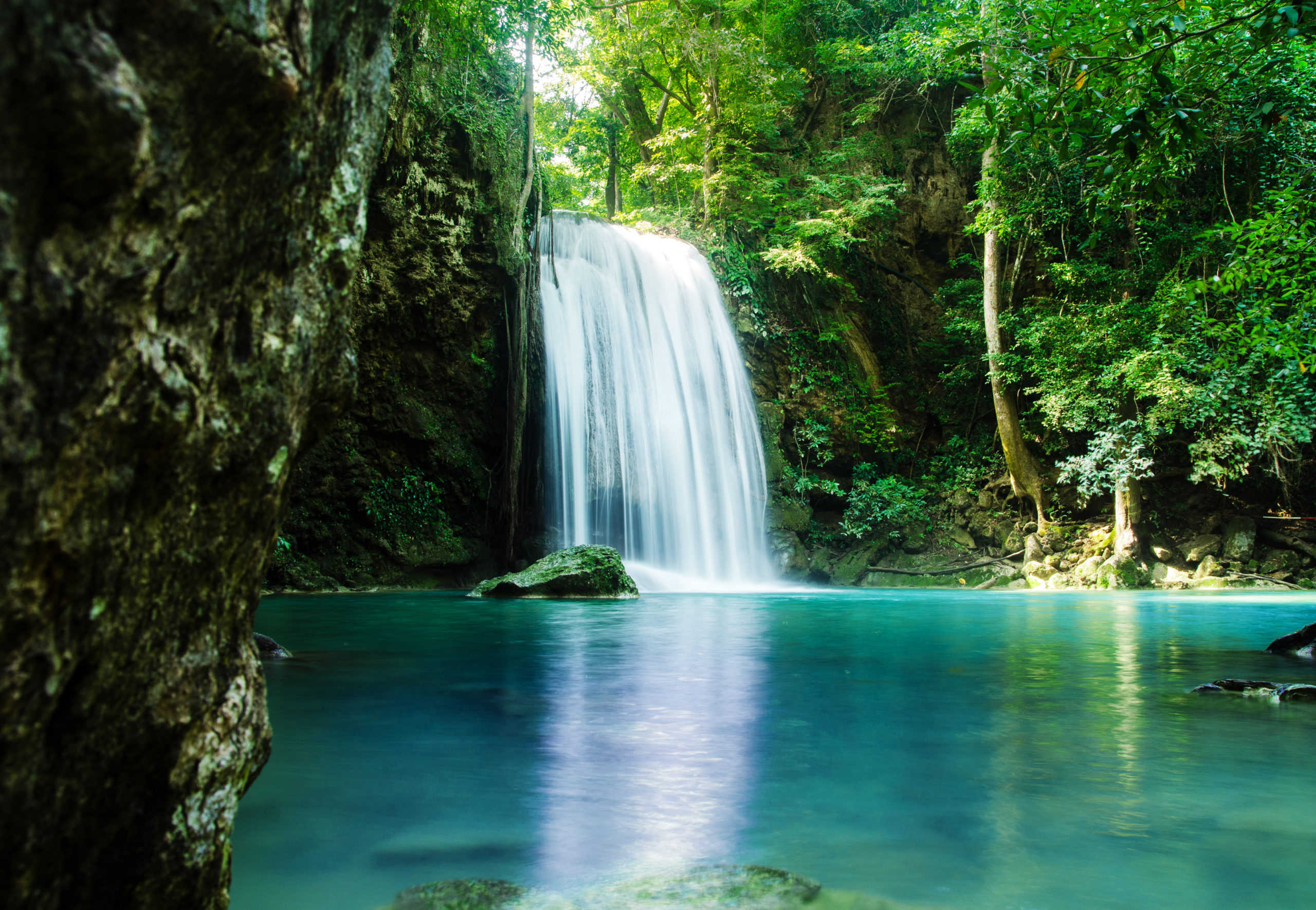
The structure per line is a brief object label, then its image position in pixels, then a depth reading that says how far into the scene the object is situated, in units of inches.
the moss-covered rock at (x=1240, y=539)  606.9
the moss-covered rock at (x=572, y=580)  429.3
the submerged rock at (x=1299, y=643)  233.9
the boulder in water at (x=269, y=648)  219.6
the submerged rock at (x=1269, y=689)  158.7
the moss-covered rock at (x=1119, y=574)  581.3
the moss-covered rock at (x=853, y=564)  668.1
